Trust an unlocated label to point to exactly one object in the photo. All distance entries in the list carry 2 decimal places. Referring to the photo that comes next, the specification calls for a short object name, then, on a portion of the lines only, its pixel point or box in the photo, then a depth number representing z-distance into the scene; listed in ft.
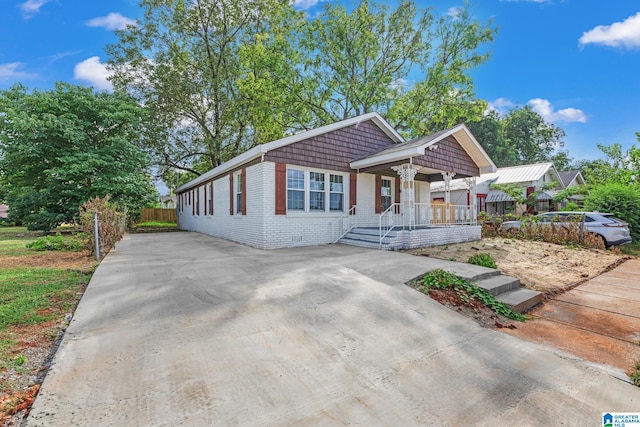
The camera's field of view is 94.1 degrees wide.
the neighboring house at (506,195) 69.77
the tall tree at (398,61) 60.70
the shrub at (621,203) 43.09
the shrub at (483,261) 21.88
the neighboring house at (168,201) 138.75
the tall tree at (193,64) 69.82
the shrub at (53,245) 34.12
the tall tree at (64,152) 49.39
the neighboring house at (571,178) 82.53
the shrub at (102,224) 29.73
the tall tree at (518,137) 120.06
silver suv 37.73
